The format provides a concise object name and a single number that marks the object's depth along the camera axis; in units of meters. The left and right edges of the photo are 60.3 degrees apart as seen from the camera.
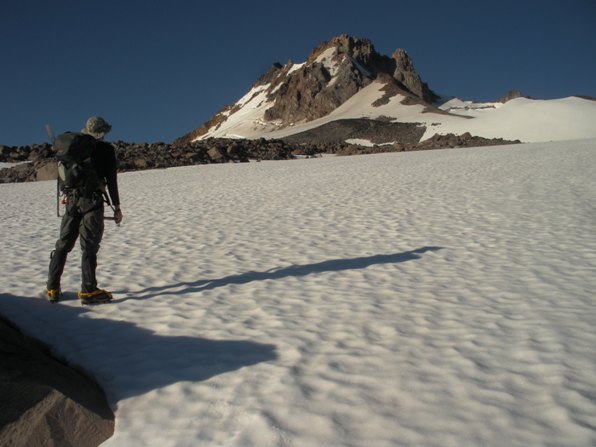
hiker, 5.47
